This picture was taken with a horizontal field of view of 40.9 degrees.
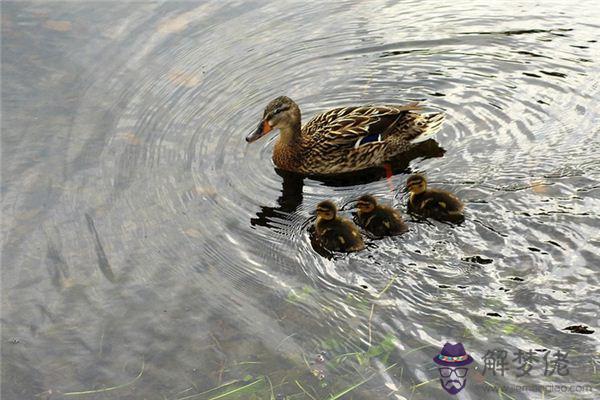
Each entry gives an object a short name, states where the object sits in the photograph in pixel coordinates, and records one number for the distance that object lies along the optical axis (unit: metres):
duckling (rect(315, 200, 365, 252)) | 4.98
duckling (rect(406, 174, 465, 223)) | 5.16
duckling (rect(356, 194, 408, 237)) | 5.08
